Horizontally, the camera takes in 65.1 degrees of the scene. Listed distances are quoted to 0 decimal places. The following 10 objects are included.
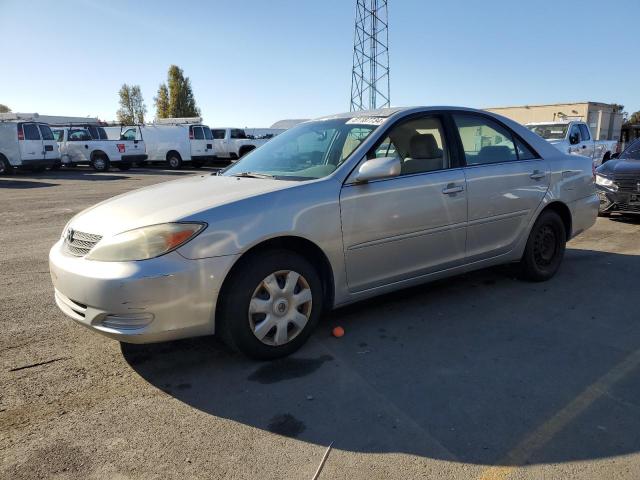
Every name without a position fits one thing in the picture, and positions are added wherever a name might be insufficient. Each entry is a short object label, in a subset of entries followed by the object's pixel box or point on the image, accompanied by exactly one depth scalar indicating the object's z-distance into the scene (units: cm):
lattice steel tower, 4281
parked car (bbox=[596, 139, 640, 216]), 810
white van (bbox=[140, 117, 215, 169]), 2364
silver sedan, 291
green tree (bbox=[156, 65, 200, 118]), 6244
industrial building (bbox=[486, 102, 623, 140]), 2367
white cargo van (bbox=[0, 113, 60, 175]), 1792
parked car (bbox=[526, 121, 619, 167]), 1492
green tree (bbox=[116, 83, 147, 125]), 7081
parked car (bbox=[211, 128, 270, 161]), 2508
